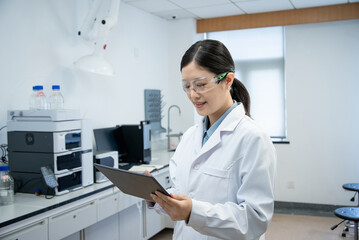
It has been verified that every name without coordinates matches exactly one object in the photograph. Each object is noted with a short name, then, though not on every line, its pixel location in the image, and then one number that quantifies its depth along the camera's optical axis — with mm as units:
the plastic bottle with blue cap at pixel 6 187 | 2018
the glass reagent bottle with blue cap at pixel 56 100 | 2562
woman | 1106
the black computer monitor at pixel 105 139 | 3127
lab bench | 1840
